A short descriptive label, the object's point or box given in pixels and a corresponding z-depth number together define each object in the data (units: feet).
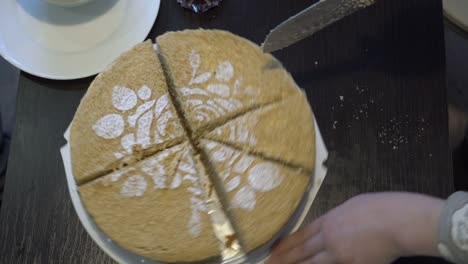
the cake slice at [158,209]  3.26
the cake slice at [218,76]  3.47
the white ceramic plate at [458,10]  5.39
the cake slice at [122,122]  3.40
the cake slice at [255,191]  3.31
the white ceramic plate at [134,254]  3.61
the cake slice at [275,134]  3.38
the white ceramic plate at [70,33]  4.00
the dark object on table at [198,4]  4.26
